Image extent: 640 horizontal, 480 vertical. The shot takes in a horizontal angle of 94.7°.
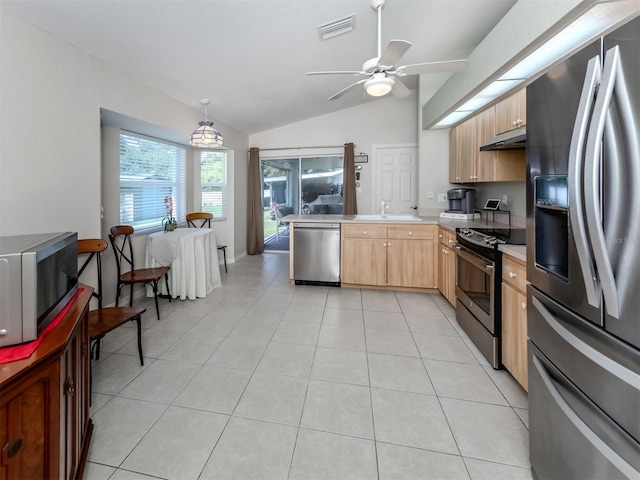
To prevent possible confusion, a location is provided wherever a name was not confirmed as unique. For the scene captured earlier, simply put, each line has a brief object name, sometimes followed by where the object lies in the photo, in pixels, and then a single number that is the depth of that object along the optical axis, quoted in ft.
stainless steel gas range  6.86
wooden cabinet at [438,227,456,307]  10.27
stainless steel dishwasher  12.92
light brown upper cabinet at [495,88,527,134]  7.89
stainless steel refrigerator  2.61
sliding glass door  19.44
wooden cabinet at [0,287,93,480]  2.69
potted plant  12.78
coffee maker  12.16
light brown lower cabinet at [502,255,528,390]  5.89
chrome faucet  13.85
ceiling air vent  8.71
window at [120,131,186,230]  11.87
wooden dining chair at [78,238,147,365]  6.42
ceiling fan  7.47
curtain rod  18.95
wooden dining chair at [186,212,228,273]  15.35
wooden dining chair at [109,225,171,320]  9.79
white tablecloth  11.44
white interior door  18.11
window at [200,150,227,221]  16.97
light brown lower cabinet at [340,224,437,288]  12.03
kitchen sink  12.46
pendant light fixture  11.83
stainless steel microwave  3.08
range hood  7.96
